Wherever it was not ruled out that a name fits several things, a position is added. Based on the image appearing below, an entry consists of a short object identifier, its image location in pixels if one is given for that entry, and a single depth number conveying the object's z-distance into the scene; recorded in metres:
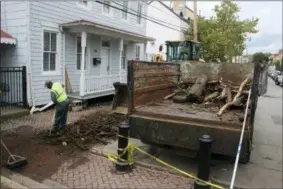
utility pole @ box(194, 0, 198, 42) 16.83
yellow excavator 13.09
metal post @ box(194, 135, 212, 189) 3.16
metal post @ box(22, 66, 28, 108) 7.77
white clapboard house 7.95
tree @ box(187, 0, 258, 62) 22.92
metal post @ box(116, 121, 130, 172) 3.94
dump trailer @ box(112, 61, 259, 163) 3.31
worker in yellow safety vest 5.61
